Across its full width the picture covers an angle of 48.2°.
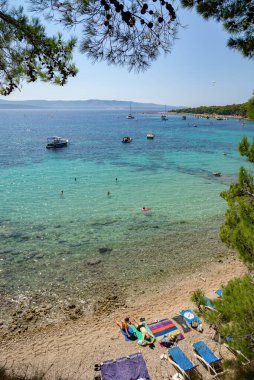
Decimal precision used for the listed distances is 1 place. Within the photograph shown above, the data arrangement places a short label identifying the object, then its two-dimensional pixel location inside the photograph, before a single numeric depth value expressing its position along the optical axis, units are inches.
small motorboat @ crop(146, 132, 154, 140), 3265.3
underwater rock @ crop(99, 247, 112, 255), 782.5
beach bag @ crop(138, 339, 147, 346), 490.0
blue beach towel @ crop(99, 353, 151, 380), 420.5
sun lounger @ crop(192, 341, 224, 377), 435.5
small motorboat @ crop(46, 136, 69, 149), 2526.1
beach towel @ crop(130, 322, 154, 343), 498.3
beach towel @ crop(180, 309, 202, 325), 536.7
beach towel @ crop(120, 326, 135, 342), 504.3
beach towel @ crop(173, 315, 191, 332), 524.7
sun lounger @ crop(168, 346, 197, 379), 428.2
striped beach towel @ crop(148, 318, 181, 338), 511.0
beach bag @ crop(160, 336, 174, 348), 485.4
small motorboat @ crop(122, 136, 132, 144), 2898.6
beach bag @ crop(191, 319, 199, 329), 528.2
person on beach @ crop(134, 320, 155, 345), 493.4
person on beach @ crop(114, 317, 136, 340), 505.7
